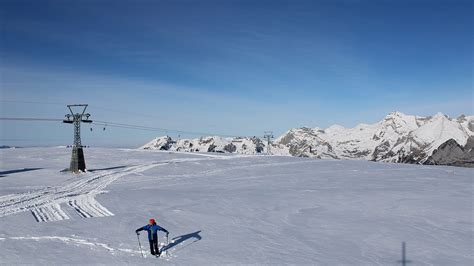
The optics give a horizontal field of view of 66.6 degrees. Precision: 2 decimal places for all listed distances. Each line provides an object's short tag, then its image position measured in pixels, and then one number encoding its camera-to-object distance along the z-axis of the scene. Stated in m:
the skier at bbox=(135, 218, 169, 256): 13.60
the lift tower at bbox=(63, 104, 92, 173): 39.25
